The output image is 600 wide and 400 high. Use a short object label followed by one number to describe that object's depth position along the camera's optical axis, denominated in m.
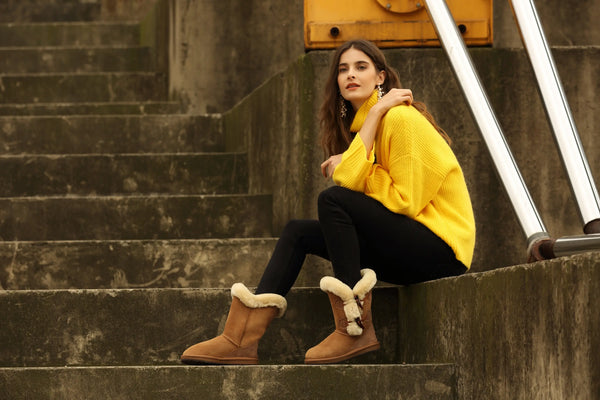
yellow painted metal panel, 5.87
